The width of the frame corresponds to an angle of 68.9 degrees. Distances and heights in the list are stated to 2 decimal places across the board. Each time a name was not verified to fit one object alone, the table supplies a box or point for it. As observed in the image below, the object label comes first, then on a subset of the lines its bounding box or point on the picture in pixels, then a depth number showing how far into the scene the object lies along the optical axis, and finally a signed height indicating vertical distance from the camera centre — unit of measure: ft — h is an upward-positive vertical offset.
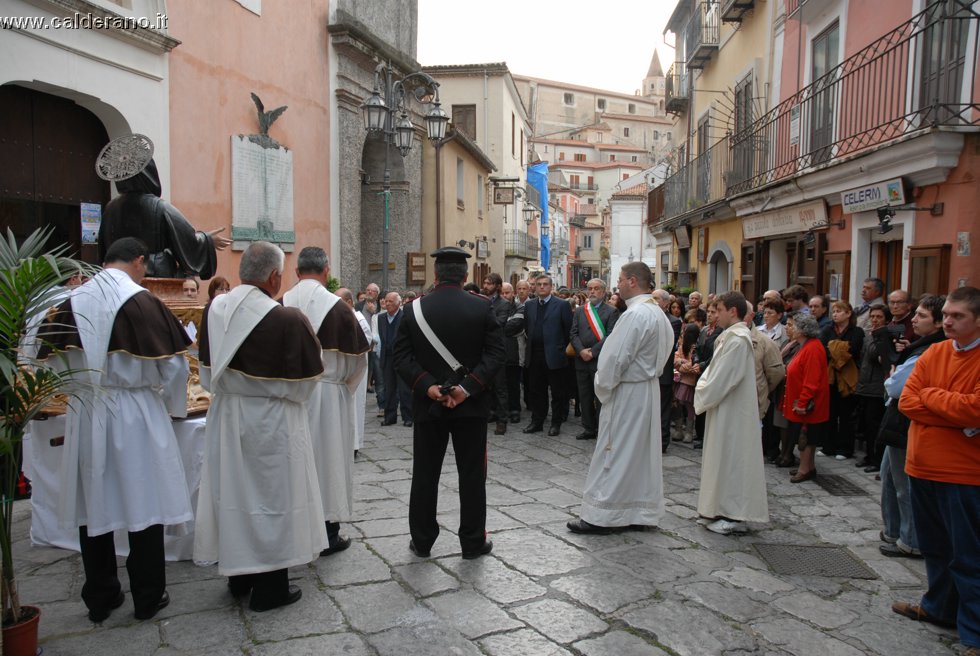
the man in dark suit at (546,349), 29.45 -2.78
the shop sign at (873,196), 27.45 +3.68
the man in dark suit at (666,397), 26.27 -4.21
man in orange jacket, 11.41 -2.80
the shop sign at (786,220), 35.97 +3.64
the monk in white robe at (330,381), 15.67 -2.29
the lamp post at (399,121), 42.06 +9.46
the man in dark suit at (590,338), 27.84 -2.16
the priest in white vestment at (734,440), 17.40 -3.81
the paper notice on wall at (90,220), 27.73 +2.16
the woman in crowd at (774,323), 24.40 -1.30
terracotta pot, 10.40 -5.33
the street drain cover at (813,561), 15.30 -6.11
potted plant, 10.29 -1.45
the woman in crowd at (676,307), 31.75 -1.05
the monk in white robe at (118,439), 11.94 -2.77
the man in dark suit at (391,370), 30.01 -3.90
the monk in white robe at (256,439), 12.44 -2.83
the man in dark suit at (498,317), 29.94 -1.54
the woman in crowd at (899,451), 14.55 -3.51
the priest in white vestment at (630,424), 17.34 -3.48
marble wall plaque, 35.63 +4.47
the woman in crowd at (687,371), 27.61 -3.35
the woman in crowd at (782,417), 23.82 -4.41
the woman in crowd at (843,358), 24.16 -2.43
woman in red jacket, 21.76 -3.17
